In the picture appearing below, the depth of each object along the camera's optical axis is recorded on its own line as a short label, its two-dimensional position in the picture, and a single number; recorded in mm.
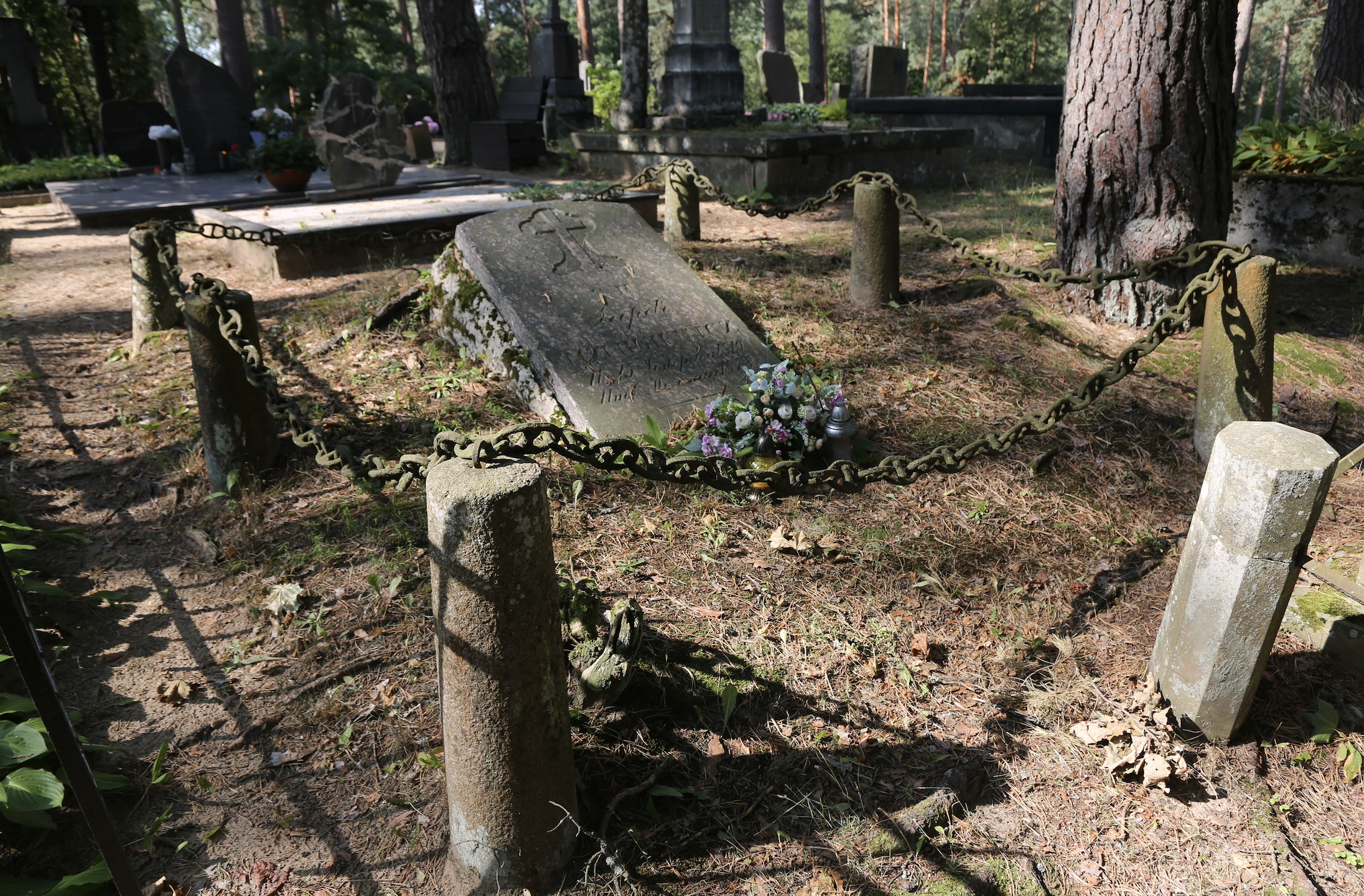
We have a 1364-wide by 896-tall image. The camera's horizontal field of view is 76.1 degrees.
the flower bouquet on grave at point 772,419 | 3752
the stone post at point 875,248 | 5531
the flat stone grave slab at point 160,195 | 8984
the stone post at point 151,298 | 5188
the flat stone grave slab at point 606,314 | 4094
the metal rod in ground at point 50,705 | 1302
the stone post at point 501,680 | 1774
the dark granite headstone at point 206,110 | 12281
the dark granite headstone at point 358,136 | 9000
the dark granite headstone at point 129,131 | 14125
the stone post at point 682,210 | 7402
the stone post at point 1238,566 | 2250
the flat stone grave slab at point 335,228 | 6469
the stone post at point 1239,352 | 3539
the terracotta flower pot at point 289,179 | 9453
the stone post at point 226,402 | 3527
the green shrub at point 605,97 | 19281
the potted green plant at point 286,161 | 9359
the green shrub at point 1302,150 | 6617
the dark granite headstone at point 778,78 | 18797
